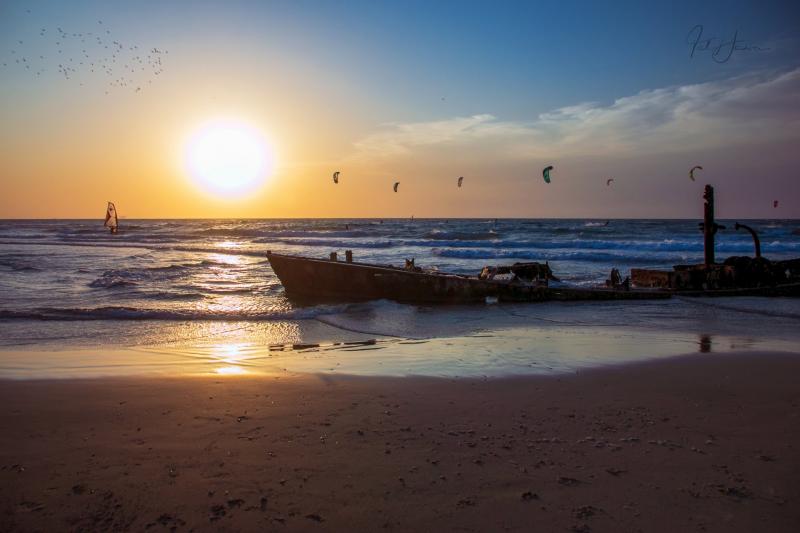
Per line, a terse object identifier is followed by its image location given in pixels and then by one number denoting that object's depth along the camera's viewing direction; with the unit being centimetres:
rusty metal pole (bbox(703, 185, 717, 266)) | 1344
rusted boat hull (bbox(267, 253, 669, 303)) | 1139
